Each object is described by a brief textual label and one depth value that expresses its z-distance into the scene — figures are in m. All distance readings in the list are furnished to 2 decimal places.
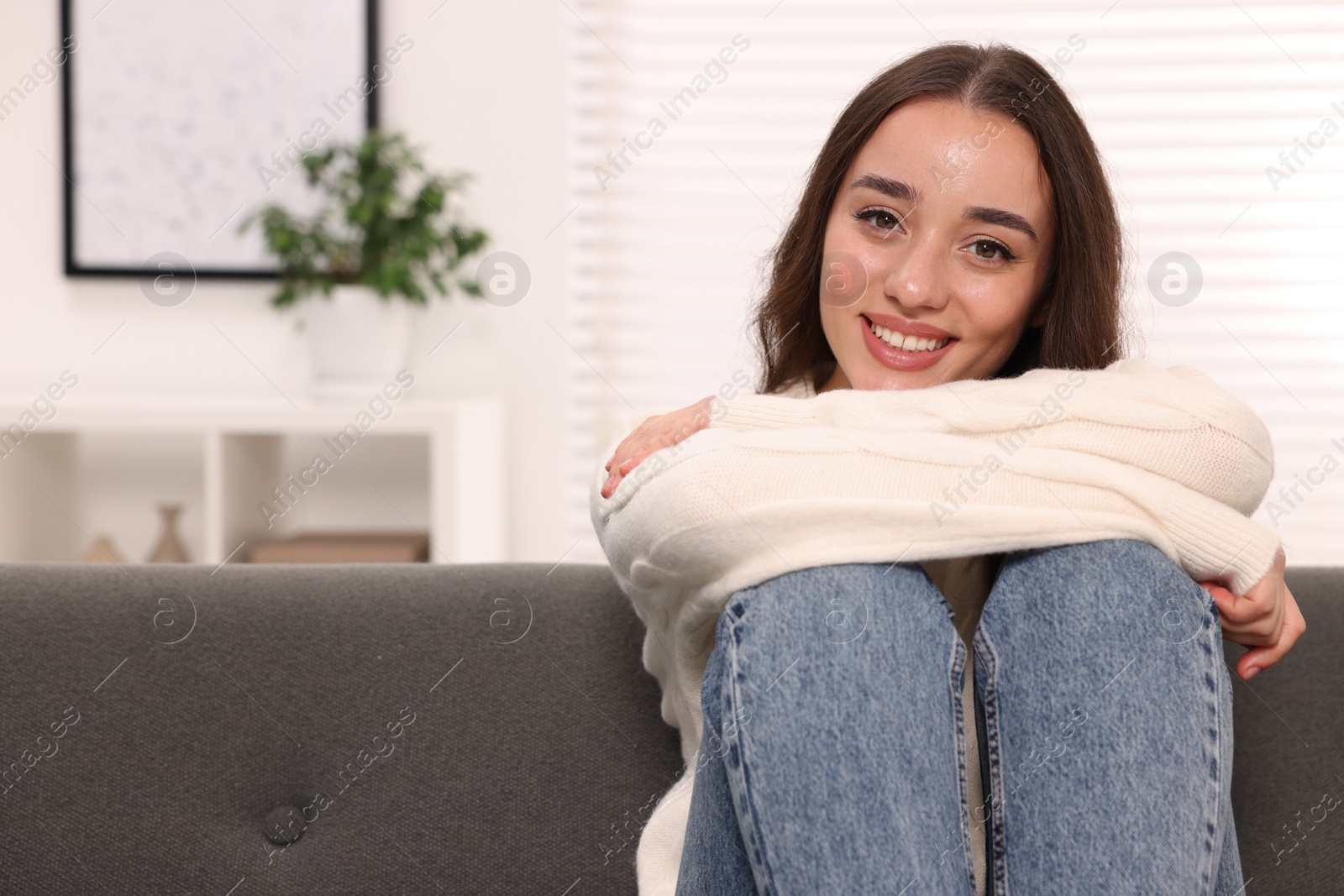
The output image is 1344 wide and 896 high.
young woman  0.69
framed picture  2.30
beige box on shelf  2.06
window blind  2.28
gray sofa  0.96
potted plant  2.11
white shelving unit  1.99
